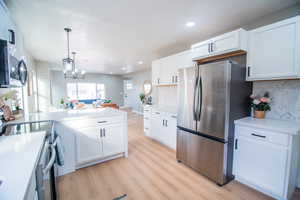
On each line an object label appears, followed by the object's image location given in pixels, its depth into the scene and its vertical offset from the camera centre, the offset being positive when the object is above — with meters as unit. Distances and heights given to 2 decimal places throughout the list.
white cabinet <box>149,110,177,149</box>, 3.02 -0.83
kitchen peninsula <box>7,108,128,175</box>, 2.17 -0.73
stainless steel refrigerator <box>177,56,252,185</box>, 1.83 -0.27
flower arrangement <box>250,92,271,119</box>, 2.01 -0.17
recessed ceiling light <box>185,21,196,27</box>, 2.31 +1.25
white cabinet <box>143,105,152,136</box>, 3.81 -0.74
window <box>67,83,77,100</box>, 8.31 +0.25
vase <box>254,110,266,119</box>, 2.08 -0.31
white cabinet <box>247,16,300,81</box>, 1.66 +0.59
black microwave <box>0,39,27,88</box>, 1.25 +0.27
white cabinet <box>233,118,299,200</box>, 1.56 -0.85
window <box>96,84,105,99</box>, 9.34 +0.21
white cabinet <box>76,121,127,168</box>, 2.29 -0.90
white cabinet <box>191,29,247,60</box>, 2.00 +0.83
